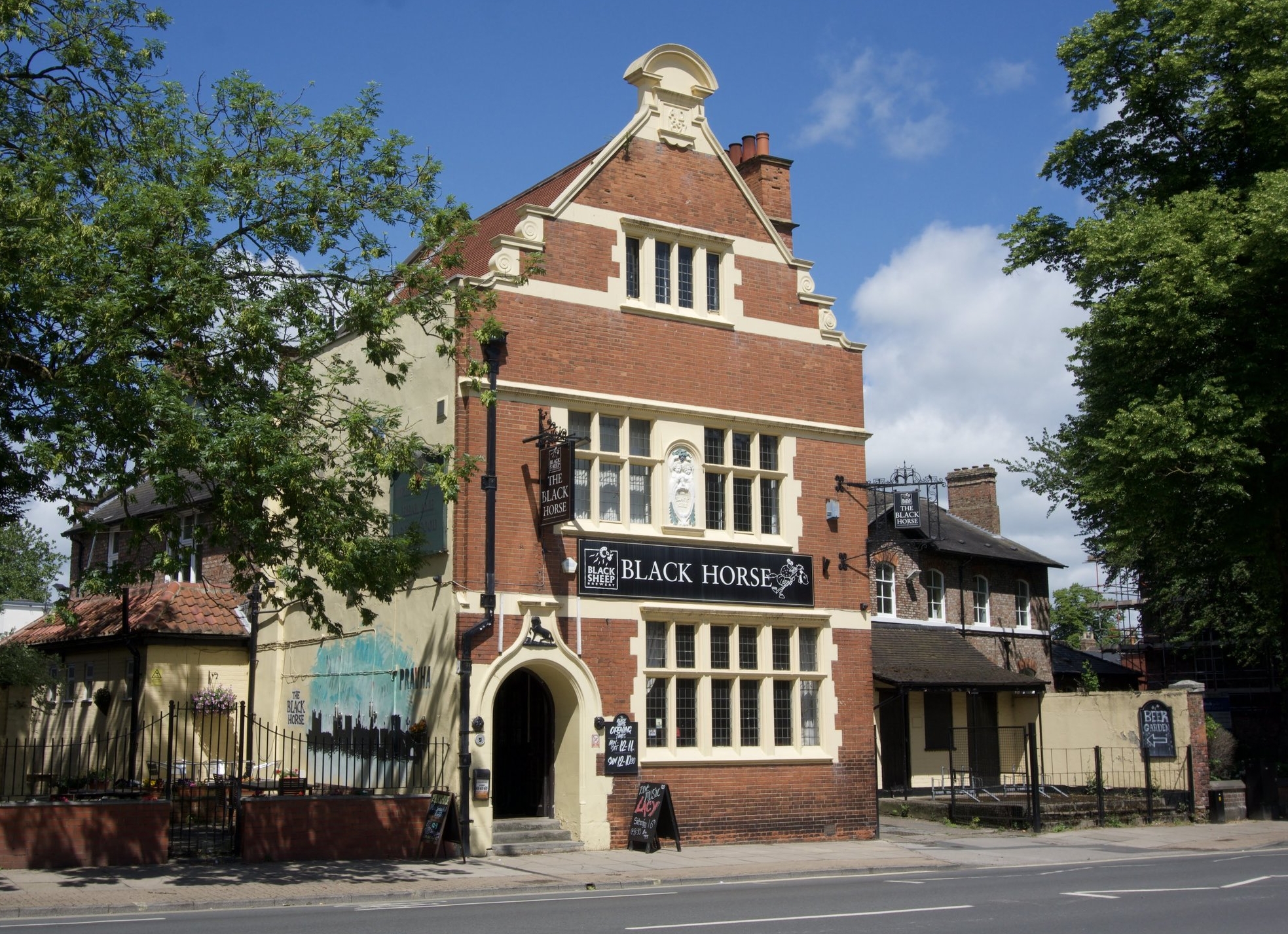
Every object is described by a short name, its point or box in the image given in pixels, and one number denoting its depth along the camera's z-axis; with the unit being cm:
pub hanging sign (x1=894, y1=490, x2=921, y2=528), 3189
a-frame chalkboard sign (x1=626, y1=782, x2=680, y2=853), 1961
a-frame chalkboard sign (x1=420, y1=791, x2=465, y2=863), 1836
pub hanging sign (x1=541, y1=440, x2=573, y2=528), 1948
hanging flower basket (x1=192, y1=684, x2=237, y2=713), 2392
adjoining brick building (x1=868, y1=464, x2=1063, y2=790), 3106
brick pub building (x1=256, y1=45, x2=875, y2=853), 2022
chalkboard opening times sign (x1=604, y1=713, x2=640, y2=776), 2036
